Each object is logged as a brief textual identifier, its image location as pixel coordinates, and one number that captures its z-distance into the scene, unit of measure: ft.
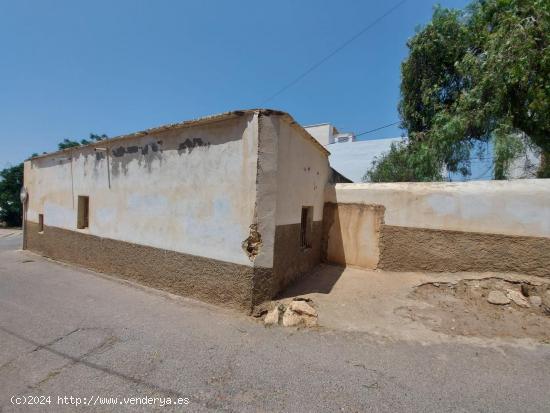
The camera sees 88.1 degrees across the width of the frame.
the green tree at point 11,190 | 77.30
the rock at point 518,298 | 15.47
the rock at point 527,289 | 16.03
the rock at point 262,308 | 14.80
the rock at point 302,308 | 14.79
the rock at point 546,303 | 15.01
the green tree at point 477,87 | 22.80
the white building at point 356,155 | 56.34
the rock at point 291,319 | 14.28
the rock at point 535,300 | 15.40
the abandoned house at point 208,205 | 15.12
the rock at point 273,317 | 14.35
